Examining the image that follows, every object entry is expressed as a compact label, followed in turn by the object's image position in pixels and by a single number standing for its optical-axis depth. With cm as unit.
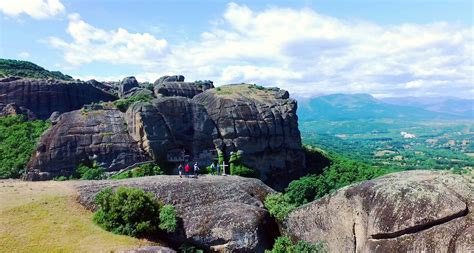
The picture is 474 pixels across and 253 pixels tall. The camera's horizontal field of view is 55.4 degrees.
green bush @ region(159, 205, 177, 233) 3538
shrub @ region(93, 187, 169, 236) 3475
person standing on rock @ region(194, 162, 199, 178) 4498
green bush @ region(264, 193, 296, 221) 3784
